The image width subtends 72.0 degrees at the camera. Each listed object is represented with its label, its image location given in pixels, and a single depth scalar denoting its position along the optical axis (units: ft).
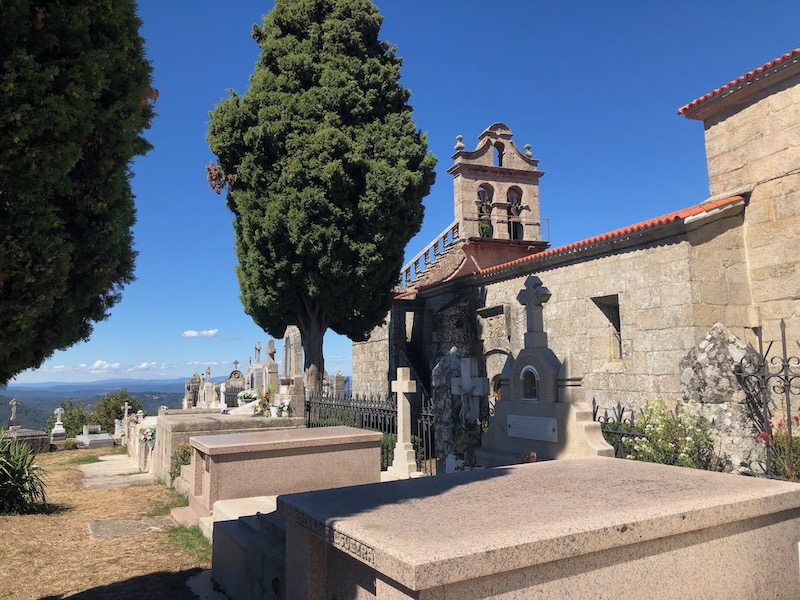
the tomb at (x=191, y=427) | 32.19
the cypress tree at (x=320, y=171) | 50.98
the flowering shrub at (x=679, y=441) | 21.07
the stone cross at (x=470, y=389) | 30.73
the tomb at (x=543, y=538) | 8.00
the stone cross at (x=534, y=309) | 22.68
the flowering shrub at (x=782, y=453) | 19.80
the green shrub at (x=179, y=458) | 31.30
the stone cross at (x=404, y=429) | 34.01
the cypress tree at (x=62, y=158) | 10.02
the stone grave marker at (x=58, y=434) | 65.26
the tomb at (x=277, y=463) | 23.06
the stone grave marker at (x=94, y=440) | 59.03
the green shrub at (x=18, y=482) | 25.88
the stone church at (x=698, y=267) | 34.71
